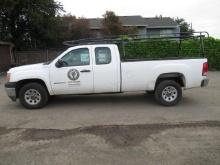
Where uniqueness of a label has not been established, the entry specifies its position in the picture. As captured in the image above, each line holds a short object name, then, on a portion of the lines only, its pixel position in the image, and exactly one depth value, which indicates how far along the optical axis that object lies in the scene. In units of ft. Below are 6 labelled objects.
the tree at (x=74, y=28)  66.80
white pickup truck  16.16
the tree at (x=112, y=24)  71.29
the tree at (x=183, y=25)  111.92
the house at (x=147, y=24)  86.92
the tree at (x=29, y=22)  51.54
